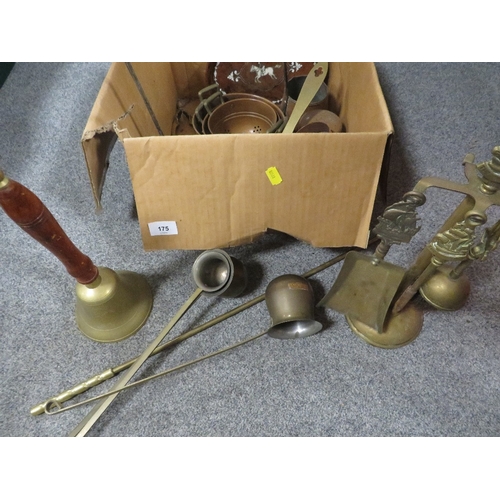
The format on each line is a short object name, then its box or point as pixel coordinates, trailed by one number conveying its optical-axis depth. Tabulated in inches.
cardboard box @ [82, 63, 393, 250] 33.0
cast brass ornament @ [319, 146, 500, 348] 24.4
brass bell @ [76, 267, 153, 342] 36.6
